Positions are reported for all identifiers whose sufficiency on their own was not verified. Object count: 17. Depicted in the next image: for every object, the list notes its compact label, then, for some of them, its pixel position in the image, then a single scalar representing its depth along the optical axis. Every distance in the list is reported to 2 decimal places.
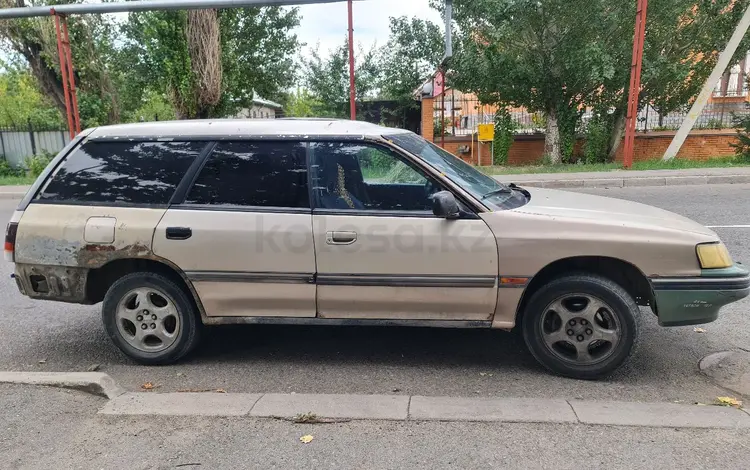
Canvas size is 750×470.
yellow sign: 17.86
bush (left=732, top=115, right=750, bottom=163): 16.00
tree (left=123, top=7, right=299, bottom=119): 16.14
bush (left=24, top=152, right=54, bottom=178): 19.33
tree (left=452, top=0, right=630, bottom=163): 15.12
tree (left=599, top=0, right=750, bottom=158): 15.60
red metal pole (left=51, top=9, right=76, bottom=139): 14.15
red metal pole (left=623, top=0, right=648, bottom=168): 13.71
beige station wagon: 3.55
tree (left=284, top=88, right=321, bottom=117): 25.17
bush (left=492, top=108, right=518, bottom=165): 18.96
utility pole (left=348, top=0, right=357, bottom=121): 13.38
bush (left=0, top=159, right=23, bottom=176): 21.31
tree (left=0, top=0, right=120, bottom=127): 17.94
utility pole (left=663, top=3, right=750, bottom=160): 15.33
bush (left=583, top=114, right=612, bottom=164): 17.73
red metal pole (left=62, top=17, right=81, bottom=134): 14.48
